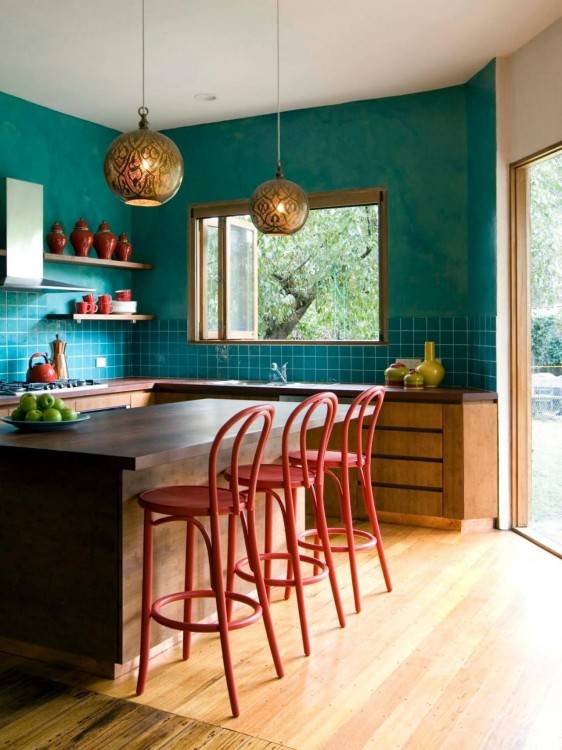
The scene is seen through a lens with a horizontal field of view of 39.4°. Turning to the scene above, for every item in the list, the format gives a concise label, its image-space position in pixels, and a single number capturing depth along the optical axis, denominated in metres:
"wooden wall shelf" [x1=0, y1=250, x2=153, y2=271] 5.40
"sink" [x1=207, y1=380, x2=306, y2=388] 5.32
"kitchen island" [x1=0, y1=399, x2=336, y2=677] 2.64
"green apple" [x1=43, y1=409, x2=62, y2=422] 2.94
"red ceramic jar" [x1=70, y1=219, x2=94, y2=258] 5.72
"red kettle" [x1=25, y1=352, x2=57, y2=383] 5.12
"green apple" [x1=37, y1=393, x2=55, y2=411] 2.99
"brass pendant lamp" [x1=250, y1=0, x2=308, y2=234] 3.65
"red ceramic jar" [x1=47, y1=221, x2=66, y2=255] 5.55
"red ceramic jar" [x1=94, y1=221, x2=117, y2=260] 5.91
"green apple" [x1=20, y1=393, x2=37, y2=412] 2.94
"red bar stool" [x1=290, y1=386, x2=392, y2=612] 3.35
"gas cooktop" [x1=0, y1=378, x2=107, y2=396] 4.72
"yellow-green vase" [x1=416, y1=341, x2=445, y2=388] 5.15
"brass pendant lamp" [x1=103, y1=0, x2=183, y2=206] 2.93
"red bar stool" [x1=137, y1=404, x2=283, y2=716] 2.51
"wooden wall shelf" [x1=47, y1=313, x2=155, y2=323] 5.61
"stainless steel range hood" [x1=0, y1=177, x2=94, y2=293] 5.01
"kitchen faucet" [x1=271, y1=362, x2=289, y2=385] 5.65
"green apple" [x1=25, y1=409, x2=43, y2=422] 2.91
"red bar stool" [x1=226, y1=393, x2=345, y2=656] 2.91
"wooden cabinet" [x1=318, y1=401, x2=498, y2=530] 4.74
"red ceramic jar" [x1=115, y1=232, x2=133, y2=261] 6.16
